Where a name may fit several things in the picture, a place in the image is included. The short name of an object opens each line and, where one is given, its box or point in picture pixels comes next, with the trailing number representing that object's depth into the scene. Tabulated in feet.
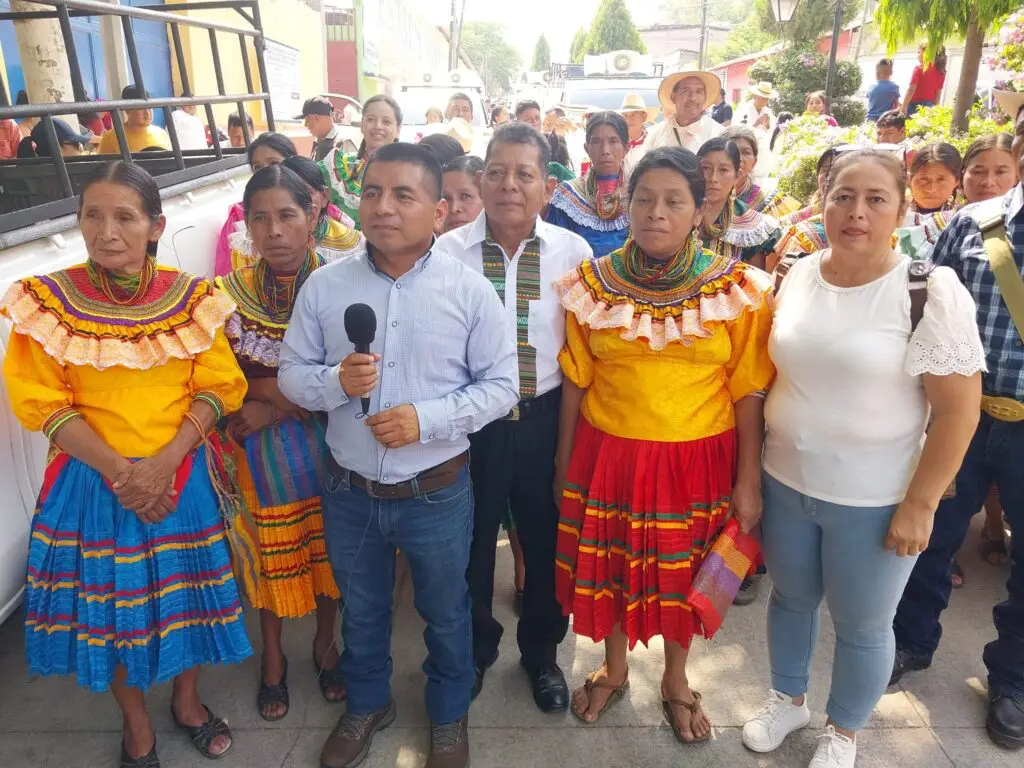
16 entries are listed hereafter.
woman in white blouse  6.29
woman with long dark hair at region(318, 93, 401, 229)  14.76
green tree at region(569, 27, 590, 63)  212.45
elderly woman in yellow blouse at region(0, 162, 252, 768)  6.48
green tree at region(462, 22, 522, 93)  270.46
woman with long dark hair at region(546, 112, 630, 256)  11.78
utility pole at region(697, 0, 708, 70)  106.71
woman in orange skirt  7.83
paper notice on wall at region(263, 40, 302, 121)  22.71
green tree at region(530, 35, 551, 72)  259.39
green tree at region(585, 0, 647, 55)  168.14
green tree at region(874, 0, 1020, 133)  23.36
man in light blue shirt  6.74
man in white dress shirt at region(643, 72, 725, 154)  17.10
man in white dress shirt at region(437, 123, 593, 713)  8.03
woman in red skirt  7.17
